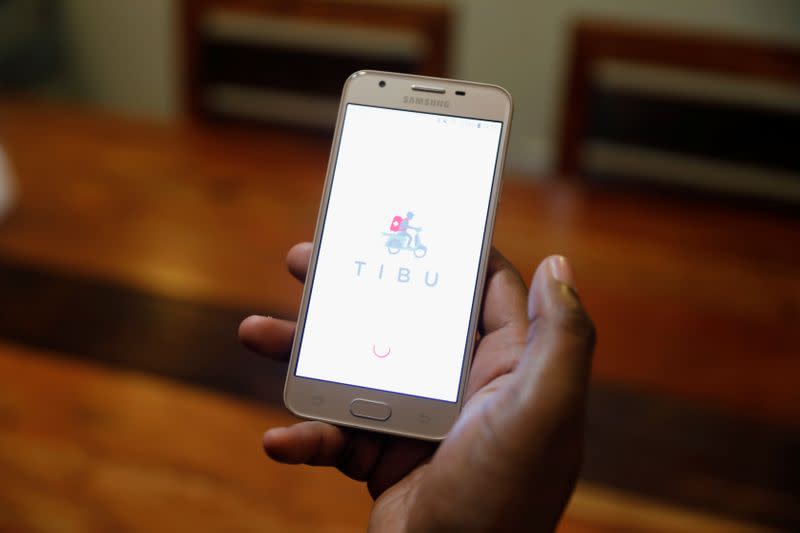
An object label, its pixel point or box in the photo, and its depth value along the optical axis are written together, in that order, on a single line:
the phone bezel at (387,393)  0.54
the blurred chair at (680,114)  1.17
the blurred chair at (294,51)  1.25
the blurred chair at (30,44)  2.10
